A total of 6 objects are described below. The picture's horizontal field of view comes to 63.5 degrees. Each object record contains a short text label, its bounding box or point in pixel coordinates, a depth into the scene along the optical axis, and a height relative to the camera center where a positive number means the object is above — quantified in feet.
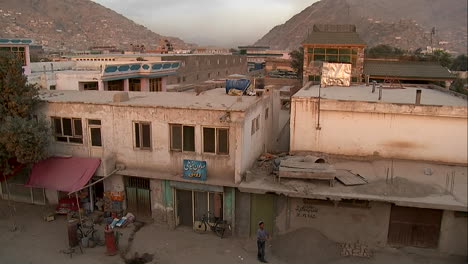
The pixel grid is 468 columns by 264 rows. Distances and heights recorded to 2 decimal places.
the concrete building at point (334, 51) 124.26 +1.76
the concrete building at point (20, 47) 85.56 +1.81
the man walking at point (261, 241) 43.04 -20.86
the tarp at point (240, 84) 61.16 -4.46
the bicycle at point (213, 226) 49.26 -22.09
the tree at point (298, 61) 205.67 -2.72
